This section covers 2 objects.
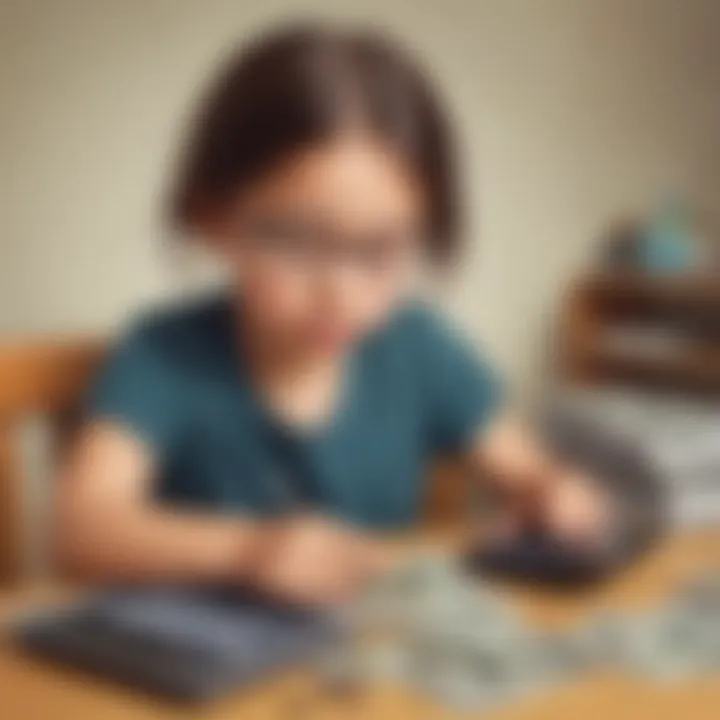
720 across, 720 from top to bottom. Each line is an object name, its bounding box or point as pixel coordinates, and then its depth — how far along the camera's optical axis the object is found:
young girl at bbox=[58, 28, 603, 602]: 1.52
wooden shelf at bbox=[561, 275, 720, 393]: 1.78
